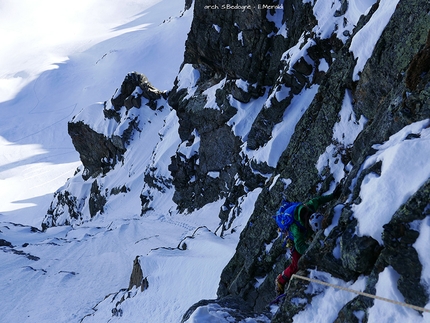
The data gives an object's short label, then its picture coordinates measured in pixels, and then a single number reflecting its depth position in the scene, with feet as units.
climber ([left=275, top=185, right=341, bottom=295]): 22.72
